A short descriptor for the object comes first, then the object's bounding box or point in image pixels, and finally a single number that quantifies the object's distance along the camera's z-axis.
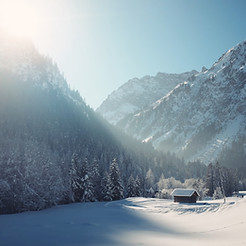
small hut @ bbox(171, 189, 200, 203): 66.66
